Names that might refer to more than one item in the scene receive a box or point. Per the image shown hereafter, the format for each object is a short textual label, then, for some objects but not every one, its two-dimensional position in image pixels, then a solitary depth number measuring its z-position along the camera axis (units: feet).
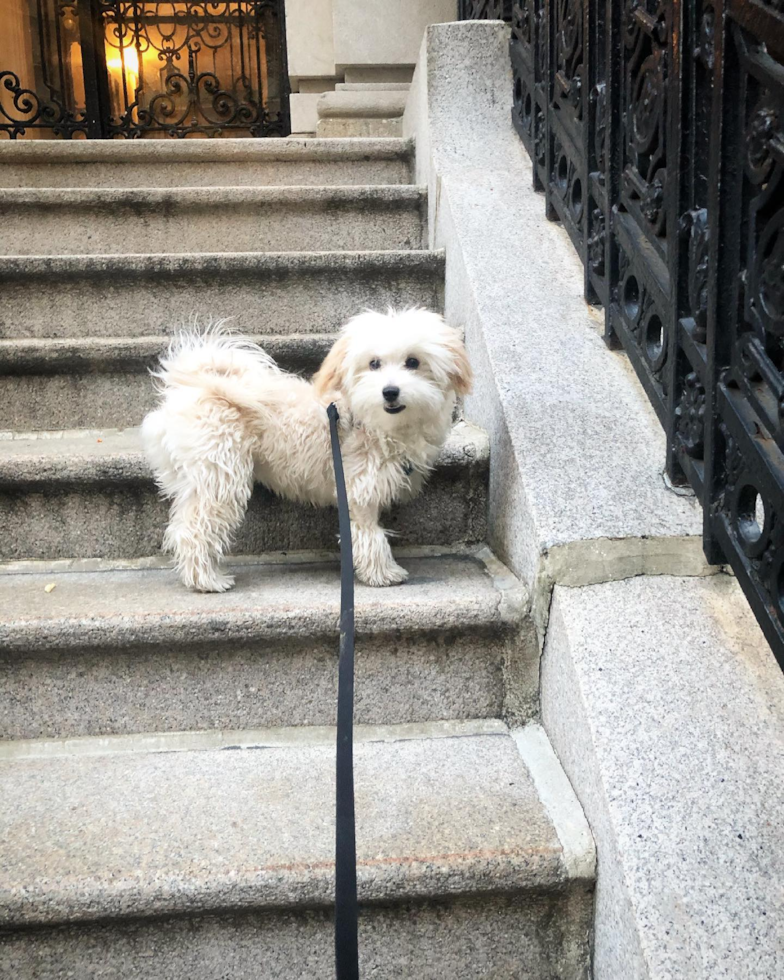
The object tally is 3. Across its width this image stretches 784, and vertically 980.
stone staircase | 4.11
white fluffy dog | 5.83
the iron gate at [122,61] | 17.11
